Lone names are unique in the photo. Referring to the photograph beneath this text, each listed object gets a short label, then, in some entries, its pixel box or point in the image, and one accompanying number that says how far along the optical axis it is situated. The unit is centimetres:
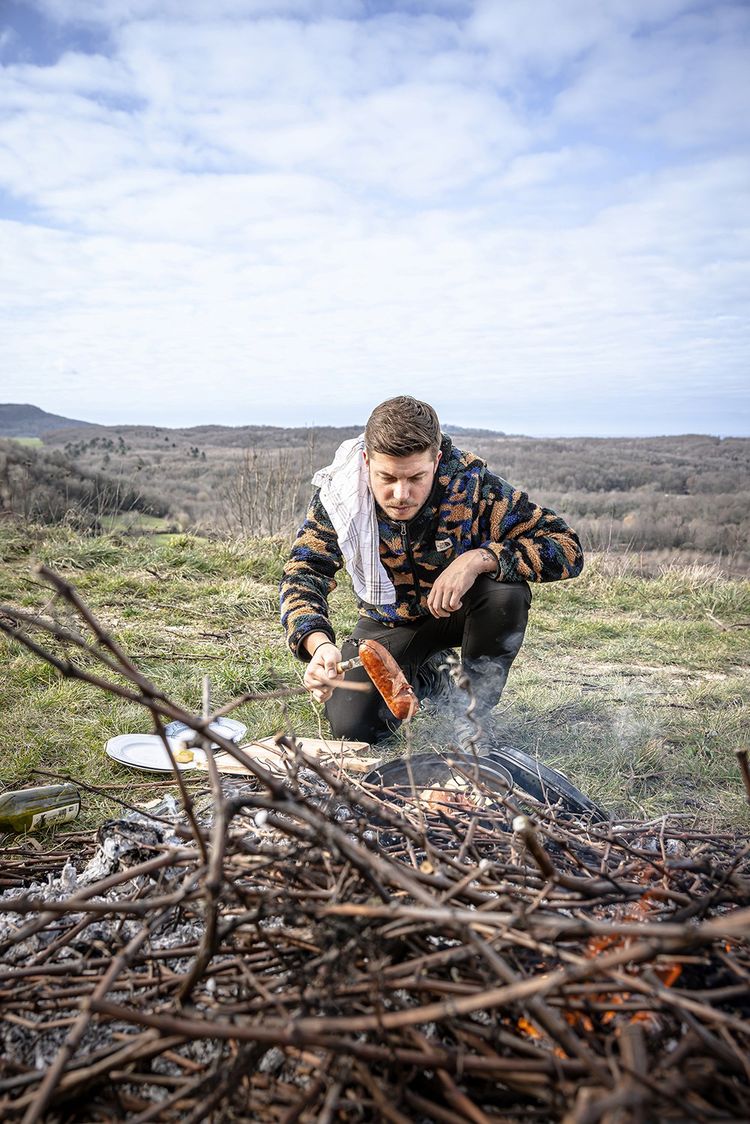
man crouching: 346
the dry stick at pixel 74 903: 106
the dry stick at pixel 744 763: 104
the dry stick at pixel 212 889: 89
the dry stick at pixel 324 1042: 82
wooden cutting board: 283
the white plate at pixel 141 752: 320
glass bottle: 258
